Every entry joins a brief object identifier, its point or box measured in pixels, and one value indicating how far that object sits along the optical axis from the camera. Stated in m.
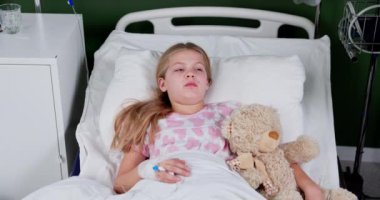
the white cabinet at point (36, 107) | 1.91
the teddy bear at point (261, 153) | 1.64
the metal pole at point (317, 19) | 2.28
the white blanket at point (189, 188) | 1.52
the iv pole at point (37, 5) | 2.32
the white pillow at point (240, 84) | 1.94
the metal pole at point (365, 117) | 2.08
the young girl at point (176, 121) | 1.76
